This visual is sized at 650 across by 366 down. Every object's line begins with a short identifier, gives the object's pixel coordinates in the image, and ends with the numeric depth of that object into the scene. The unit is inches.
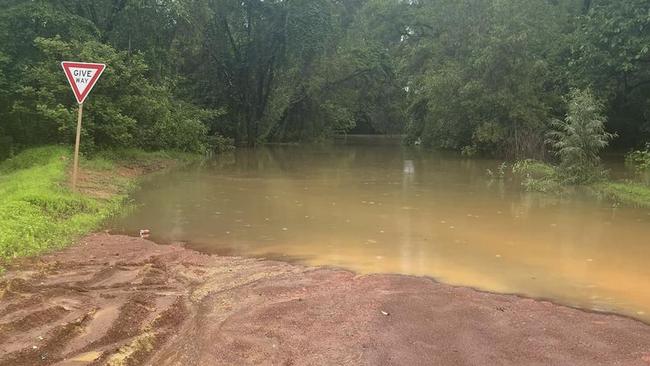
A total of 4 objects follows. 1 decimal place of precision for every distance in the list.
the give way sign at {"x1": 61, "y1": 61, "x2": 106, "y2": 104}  415.8
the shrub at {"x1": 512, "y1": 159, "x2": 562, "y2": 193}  601.1
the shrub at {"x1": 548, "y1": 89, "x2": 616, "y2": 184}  591.8
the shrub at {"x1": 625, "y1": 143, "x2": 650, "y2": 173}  879.3
